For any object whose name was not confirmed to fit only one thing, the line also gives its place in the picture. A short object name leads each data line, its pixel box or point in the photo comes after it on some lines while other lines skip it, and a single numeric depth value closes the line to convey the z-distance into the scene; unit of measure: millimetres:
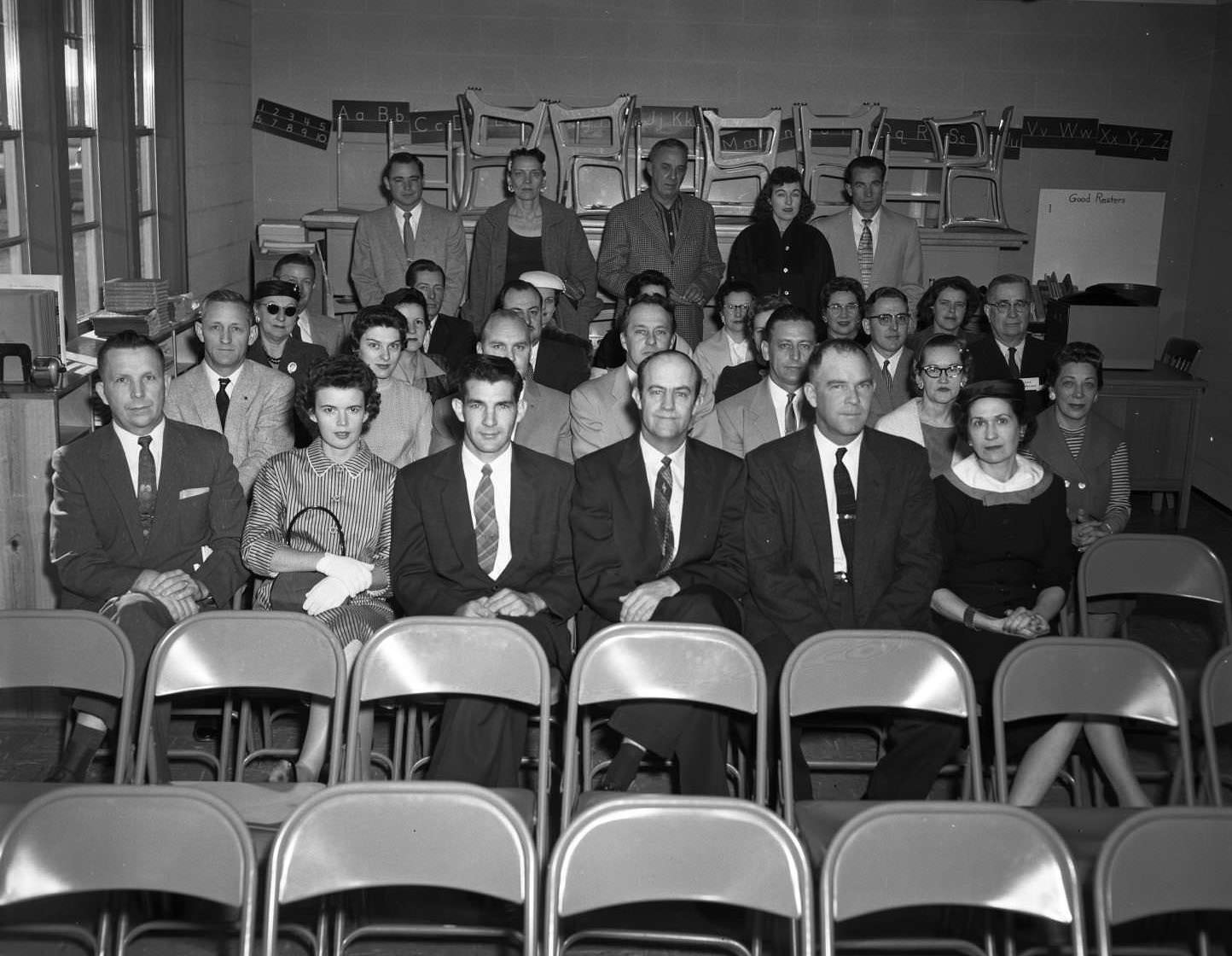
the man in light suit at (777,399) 4605
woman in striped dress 3670
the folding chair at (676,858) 2127
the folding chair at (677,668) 2795
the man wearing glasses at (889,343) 5203
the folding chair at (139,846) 2119
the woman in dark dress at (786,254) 6406
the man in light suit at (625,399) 4602
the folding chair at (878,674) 2787
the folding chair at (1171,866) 2139
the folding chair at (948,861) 2135
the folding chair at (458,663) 2785
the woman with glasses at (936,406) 4332
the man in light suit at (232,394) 4539
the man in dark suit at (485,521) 3584
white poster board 8734
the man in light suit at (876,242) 6762
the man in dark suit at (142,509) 3590
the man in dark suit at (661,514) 3600
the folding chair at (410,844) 2156
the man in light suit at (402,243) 6828
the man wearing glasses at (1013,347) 5508
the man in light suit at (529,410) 4590
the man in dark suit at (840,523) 3580
